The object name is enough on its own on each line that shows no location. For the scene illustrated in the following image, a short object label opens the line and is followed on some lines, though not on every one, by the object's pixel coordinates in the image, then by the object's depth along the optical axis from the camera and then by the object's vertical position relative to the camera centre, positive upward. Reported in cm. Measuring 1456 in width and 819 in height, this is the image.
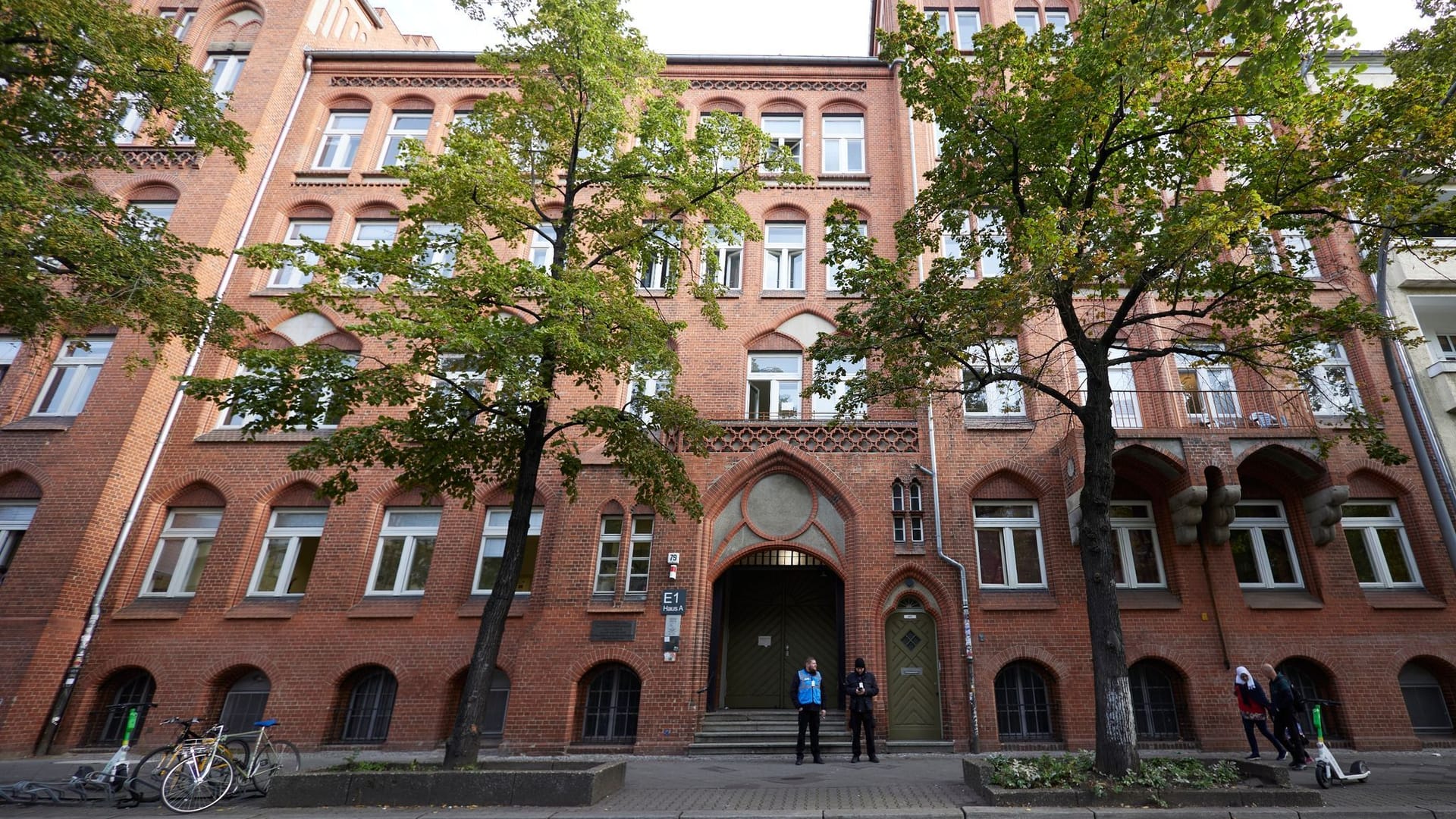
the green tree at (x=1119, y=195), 820 +655
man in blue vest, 1140 -2
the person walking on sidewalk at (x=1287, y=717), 1038 +11
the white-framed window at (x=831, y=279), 1648 +936
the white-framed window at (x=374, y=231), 1772 +1054
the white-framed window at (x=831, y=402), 1516 +608
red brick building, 1293 +225
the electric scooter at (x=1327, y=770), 878 -51
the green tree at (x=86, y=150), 973 +741
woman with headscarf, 1095 +30
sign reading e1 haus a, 1327 +154
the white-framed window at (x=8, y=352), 1548 +619
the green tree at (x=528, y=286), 883 +487
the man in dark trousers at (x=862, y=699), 1140 -1
